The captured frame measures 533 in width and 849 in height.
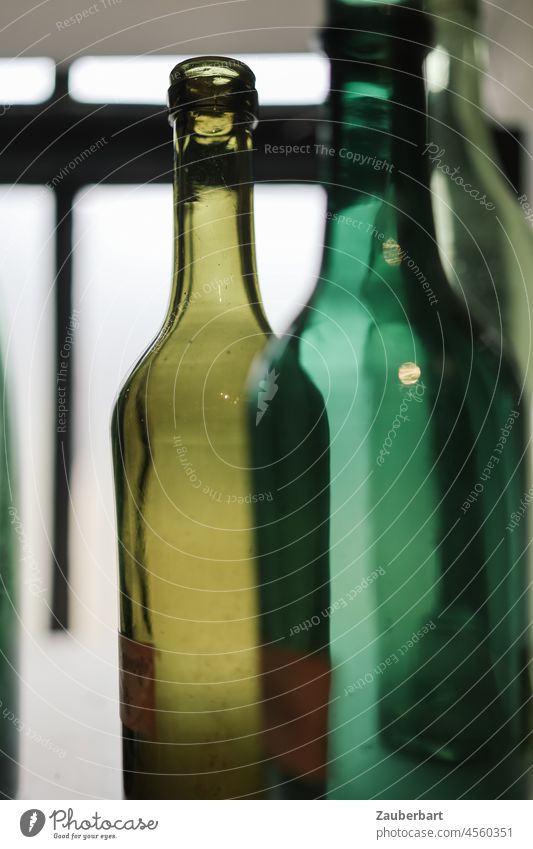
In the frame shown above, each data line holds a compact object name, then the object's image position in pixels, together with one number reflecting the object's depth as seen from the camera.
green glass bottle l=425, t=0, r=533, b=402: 0.28
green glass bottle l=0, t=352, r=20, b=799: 0.28
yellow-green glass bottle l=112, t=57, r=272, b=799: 0.26
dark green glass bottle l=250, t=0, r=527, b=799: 0.26
